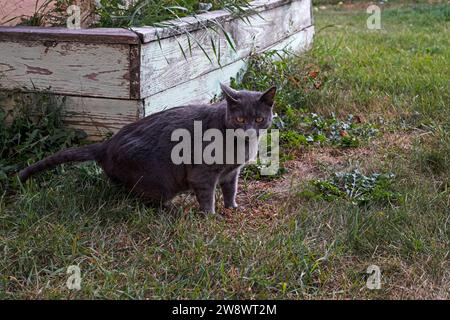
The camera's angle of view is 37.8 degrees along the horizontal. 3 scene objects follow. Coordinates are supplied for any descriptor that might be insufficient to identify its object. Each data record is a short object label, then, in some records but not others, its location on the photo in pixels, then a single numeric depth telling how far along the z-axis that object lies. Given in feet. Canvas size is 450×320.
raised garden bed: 11.78
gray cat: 10.72
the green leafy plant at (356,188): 10.89
